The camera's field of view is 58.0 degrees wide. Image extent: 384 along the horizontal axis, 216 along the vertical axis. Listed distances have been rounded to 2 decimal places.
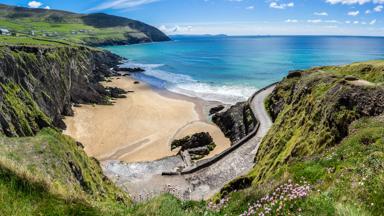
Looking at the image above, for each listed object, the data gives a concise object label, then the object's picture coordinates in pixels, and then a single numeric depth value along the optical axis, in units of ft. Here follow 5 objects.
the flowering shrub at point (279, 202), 23.76
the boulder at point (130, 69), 386.50
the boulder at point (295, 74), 151.88
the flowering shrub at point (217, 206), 31.25
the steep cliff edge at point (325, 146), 23.15
